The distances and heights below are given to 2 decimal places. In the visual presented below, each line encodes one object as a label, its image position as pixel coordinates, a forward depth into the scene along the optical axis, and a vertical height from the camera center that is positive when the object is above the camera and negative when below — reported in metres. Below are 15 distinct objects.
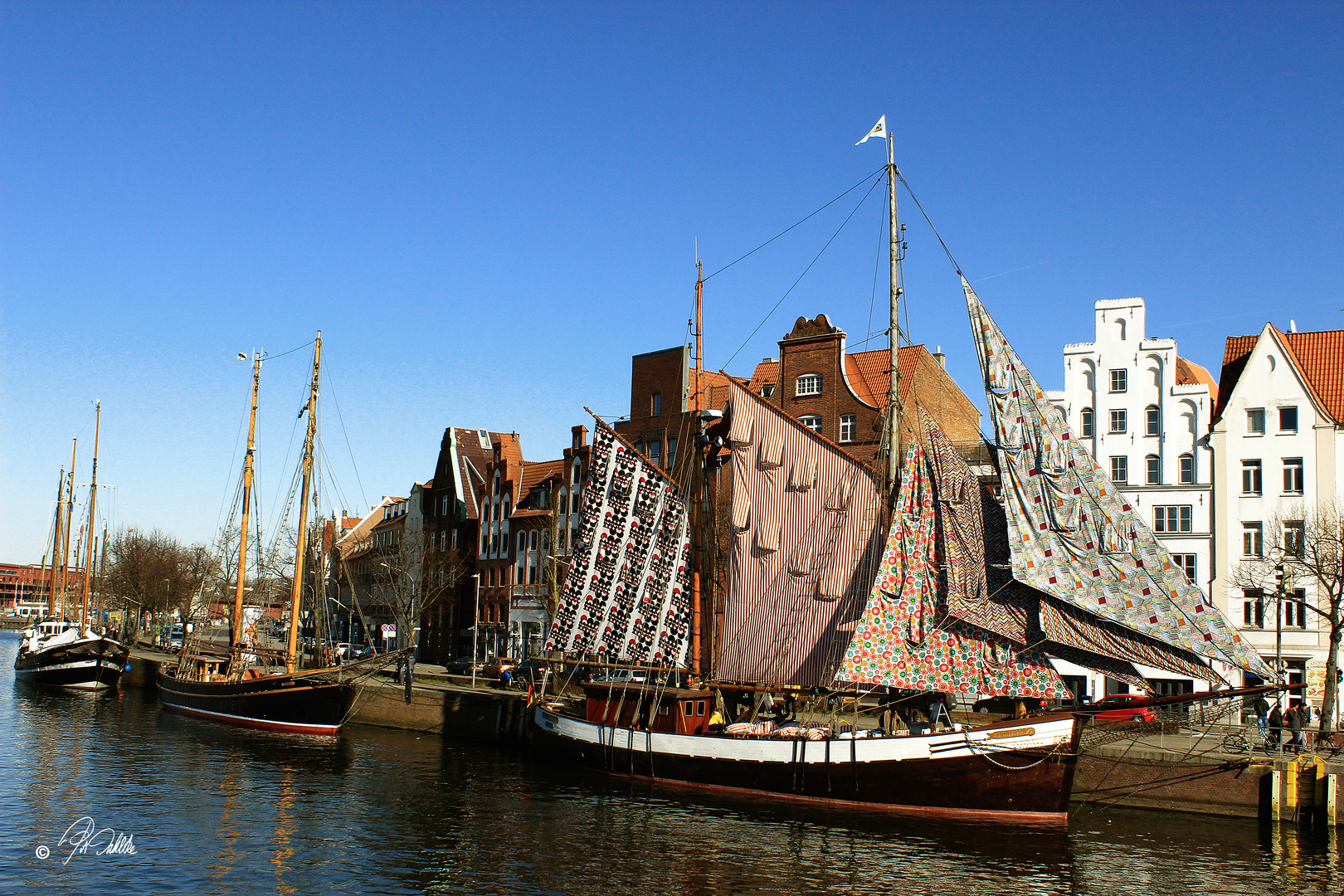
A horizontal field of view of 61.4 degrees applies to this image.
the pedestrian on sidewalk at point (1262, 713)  33.78 -3.54
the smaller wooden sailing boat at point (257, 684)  49.62 -5.60
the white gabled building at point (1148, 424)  50.41 +7.90
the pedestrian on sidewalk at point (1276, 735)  35.03 -4.25
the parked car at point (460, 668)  65.75 -5.55
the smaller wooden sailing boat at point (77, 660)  68.75 -6.15
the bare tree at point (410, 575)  75.62 -0.27
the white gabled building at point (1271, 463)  48.09 +6.00
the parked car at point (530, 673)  50.62 -4.67
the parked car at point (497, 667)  60.34 -5.05
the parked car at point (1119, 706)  30.56 -2.99
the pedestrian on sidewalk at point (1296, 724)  33.84 -3.78
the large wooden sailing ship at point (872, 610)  30.27 -0.64
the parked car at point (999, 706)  41.44 -4.23
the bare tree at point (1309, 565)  40.80 +1.47
